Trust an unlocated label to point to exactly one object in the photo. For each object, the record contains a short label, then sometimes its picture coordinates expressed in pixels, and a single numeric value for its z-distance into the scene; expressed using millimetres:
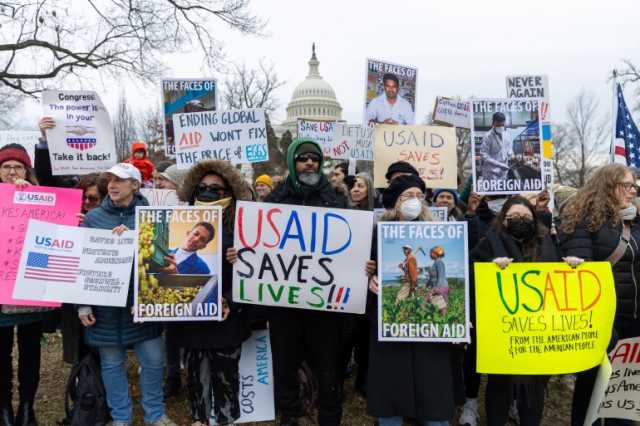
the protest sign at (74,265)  3723
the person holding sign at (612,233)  3865
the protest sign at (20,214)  3891
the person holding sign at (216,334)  3914
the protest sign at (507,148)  5109
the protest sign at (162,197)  6043
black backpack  3973
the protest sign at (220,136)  5879
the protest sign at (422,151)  5934
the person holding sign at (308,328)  3867
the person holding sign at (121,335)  3836
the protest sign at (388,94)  6895
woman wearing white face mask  3422
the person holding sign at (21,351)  4001
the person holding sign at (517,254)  3666
